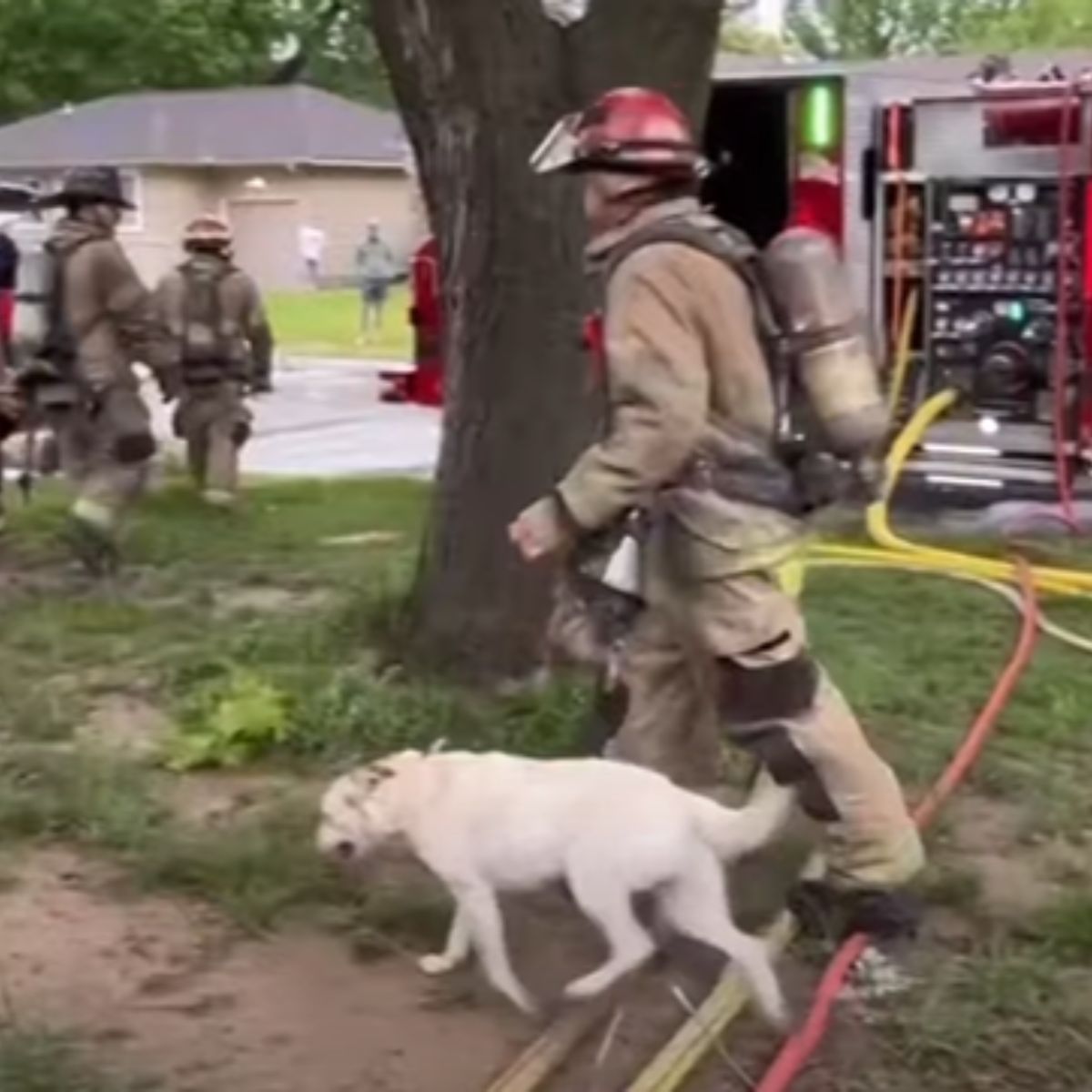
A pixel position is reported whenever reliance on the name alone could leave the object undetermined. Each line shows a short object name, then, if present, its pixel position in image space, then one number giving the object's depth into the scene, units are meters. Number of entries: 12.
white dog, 4.71
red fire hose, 4.66
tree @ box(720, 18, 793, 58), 45.66
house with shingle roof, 50.06
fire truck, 12.41
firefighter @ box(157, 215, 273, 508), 12.81
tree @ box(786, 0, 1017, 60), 53.91
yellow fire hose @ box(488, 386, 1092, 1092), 4.65
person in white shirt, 47.78
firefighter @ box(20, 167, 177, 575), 10.29
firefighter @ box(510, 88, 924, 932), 4.83
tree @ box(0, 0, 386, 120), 50.03
